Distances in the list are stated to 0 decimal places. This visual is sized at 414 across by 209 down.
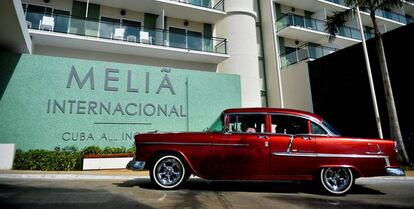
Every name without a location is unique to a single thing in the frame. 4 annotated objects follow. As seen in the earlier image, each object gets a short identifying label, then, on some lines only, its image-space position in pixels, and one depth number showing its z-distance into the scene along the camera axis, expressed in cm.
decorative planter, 1045
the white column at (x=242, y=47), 1828
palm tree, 1196
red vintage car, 581
